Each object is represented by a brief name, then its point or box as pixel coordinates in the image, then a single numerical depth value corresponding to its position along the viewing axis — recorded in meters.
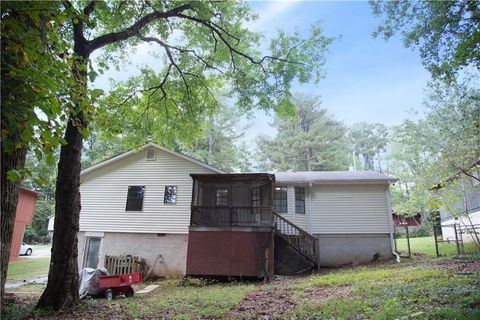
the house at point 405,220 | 41.37
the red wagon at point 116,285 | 9.79
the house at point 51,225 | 19.17
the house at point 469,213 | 16.70
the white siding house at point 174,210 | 15.63
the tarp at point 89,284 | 9.82
